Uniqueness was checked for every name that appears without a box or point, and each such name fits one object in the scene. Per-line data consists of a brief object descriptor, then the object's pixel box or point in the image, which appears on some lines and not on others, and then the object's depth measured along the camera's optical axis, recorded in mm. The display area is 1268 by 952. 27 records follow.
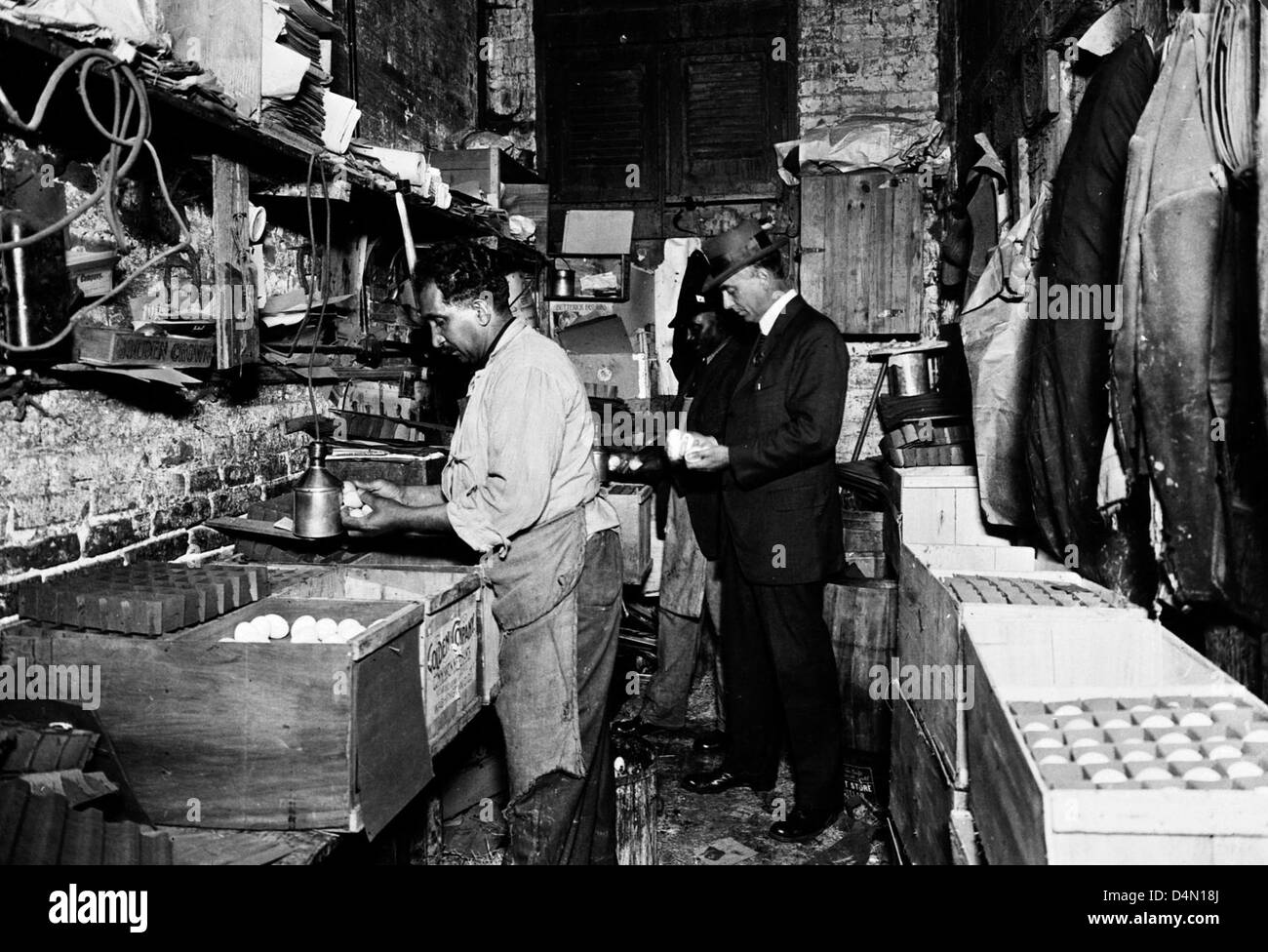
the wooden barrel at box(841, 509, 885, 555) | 4730
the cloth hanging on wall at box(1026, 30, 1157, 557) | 2611
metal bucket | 5168
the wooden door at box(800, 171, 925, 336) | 5516
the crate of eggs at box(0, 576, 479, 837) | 1890
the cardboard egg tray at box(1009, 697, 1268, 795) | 1444
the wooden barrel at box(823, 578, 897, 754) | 4031
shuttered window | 5902
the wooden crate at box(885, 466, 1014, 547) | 3969
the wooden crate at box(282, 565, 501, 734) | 2441
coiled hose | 1850
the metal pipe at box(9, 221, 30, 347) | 2051
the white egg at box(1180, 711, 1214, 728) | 1662
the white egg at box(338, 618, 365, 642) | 2277
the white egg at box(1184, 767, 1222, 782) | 1421
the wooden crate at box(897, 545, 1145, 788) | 2131
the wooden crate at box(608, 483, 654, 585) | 4555
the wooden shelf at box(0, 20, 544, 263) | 1896
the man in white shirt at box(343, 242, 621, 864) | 2688
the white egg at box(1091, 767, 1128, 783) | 1453
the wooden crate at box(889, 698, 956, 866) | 2424
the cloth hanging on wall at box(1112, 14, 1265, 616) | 2145
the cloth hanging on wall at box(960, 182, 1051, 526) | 3320
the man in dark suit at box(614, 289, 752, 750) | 4434
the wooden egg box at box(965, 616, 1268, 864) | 1342
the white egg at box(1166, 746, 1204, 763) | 1511
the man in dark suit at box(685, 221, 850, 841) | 3564
